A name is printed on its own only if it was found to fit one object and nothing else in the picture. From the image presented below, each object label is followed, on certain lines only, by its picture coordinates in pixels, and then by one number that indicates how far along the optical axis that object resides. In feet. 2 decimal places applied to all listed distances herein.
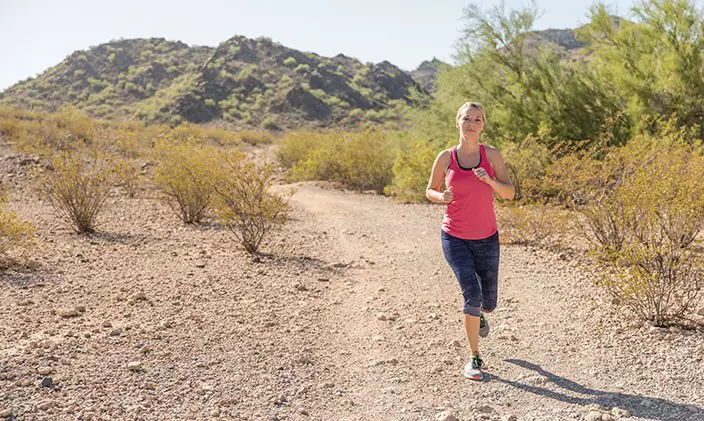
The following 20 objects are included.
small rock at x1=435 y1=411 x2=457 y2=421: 11.08
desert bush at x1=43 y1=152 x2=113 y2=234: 28.53
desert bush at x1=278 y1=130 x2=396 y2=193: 56.29
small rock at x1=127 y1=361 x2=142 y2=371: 13.14
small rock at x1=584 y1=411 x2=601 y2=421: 10.76
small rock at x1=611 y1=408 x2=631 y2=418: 10.91
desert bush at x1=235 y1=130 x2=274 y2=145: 103.19
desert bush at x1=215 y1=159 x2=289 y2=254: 25.43
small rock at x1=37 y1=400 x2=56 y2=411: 11.06
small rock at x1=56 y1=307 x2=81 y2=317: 16.49
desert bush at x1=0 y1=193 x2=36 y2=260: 21.50
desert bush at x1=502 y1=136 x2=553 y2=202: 36.58
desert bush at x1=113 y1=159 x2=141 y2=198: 41.76
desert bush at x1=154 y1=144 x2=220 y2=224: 31.17
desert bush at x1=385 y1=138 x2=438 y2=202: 45.47
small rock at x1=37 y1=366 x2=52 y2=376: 12.50
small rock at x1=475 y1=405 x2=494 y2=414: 11.43
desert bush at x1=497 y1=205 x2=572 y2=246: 26.30
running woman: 12.58
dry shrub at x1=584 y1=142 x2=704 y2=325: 15.60
